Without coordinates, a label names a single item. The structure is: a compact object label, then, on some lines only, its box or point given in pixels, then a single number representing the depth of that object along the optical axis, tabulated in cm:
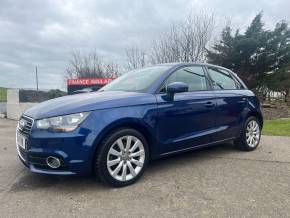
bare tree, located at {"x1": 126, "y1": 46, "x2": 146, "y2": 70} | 1953
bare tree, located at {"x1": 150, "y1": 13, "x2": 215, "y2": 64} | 1525
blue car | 259
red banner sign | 1060
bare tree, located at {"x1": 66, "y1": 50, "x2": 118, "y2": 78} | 2448
